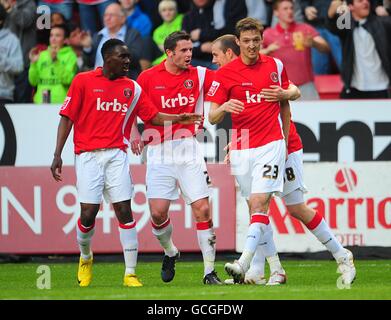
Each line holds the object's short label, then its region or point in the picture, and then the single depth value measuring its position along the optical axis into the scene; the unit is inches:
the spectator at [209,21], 693.9
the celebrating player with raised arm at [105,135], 469.7
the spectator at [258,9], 709.9
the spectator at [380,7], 687.7
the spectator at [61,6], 729.0
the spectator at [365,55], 665.6
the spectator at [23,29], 709.3
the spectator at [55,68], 684.1
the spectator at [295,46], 673.0
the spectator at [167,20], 709.3
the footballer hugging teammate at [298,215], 463.8
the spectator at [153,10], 737.0
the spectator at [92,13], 728.3
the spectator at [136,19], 719.1
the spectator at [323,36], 706.2
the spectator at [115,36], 689.0
